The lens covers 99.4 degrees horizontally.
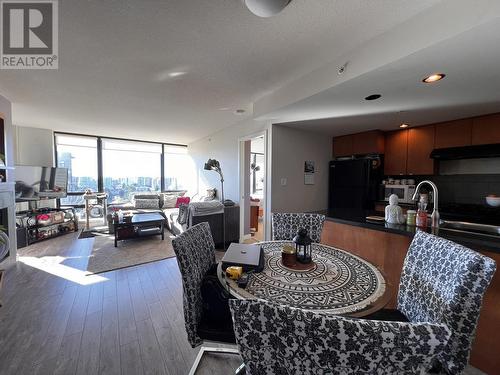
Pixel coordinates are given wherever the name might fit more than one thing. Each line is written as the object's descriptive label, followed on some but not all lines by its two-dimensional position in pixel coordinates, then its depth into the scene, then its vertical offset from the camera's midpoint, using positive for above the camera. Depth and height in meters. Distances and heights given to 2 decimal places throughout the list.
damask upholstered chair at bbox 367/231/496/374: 0.92 -0.53
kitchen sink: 1.98 -0.43
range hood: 2.64 +0.41
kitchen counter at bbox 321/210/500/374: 1.35 -0.57
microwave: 3.37 -0.13
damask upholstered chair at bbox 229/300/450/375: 0.47 -0.38
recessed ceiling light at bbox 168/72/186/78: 2.21 +1.14
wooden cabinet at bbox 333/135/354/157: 3.87 +0.69
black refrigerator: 3.54 +0.03
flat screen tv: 4.02 -0.02
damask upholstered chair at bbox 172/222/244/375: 1.16 -0.69
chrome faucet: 1.86 -0.32
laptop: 1.21 -0.46
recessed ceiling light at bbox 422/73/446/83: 1.64 +0.84
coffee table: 3.83 -0.84
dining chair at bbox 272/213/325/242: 2.05 -0.41
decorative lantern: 1.28 -0.40
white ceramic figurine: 1.99 -0.29
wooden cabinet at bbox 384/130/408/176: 3.52 +0.53
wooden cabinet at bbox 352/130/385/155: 3.59 +0.69
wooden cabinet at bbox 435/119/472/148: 2.86 +0.69
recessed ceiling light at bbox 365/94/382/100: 2.06 +0.85
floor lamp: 4.51 +0.33
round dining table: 0.90 -0.51
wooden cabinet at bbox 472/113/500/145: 2.63 +0.69
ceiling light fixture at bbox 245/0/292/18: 1.21 +1.03
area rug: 3.01 -1.15
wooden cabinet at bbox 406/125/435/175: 3.24 +0.52
